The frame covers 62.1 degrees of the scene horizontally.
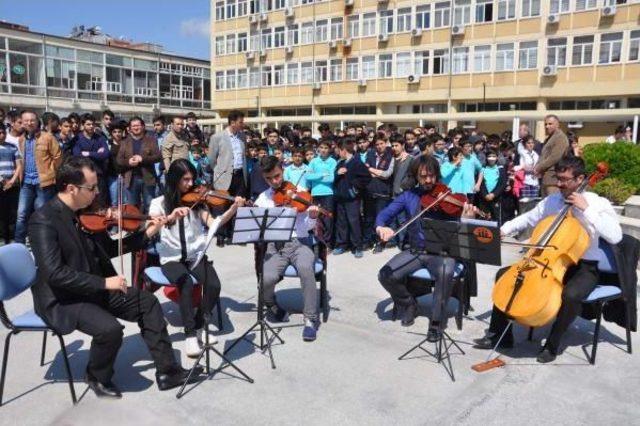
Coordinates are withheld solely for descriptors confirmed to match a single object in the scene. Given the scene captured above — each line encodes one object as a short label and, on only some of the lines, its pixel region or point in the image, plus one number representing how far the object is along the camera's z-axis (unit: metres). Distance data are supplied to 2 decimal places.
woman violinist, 4.40
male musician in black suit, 3.44
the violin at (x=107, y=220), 4.29
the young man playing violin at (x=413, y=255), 4.77
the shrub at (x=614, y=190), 8.76
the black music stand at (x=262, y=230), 4.22
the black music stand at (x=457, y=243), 3.92
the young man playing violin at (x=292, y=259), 4.78
